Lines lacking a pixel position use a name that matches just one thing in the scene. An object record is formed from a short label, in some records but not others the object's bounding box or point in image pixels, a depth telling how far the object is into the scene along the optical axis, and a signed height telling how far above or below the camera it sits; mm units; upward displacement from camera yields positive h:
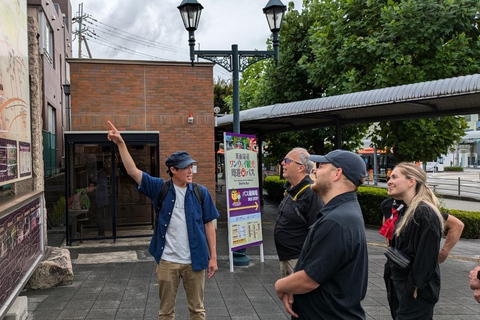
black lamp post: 8133 +1984
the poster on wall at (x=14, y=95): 4047 +641
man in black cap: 2338 -576
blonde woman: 3453 -820
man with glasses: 4254 -580
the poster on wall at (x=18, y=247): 3770 -948
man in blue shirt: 4051 -774
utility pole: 40934 +12583
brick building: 10133 +926
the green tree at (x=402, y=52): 13188 +3145
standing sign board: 7387 -689
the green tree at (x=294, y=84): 18531 +3015
